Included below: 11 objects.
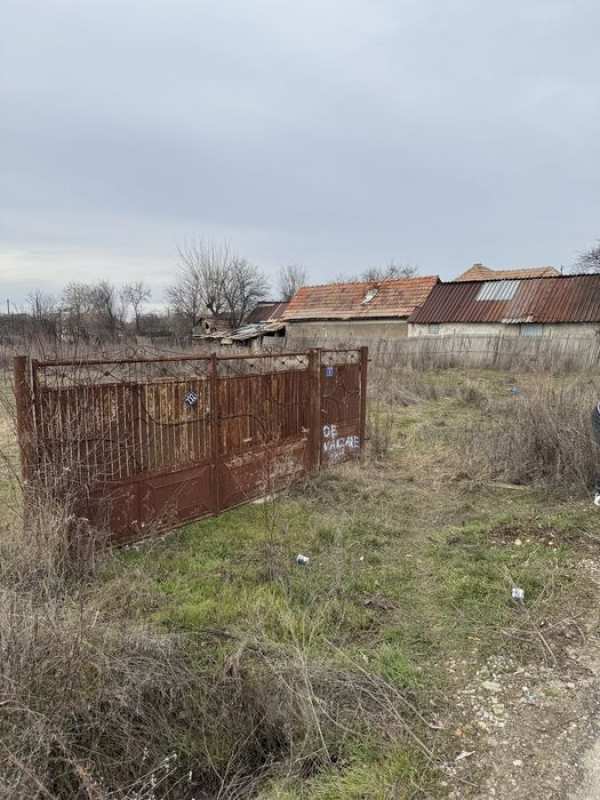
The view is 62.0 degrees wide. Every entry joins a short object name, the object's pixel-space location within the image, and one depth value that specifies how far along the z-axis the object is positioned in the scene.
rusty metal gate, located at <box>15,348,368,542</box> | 4.07
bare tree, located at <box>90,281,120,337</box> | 44.33
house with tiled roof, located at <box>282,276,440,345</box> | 27.78
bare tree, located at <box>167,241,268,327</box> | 45.69
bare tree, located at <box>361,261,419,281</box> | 61.56
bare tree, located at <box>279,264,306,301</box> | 62.16
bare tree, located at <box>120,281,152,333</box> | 53.74
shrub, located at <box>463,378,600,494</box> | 6.29
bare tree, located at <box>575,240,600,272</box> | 29.19
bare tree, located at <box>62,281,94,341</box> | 42.25
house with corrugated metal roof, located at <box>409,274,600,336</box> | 22.70
